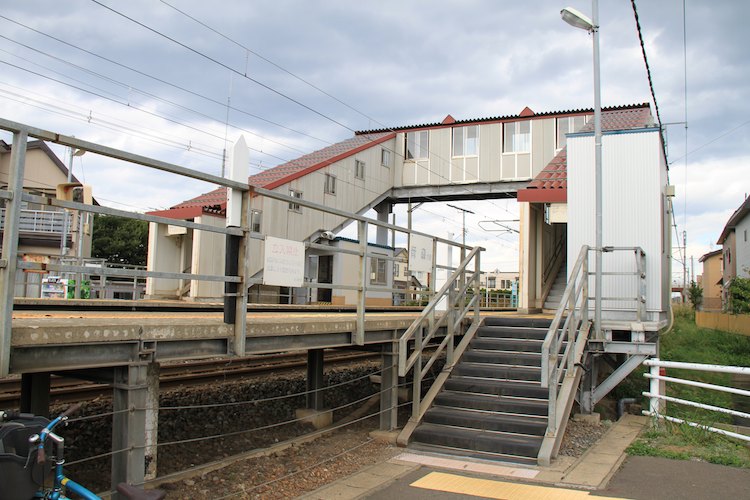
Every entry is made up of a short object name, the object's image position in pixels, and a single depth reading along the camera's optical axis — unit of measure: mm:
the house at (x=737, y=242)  34281
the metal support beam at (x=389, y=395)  7844
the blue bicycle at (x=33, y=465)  3016
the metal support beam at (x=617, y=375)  9500
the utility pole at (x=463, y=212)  32656
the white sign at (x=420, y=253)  8516
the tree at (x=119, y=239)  46875
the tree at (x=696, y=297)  45662
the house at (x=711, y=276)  55488
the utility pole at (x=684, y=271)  55056
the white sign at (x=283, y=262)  5344
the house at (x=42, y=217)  16255
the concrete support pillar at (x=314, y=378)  8961
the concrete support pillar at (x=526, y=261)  13883
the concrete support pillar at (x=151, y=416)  4582
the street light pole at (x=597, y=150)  9461
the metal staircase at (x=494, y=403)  6980
